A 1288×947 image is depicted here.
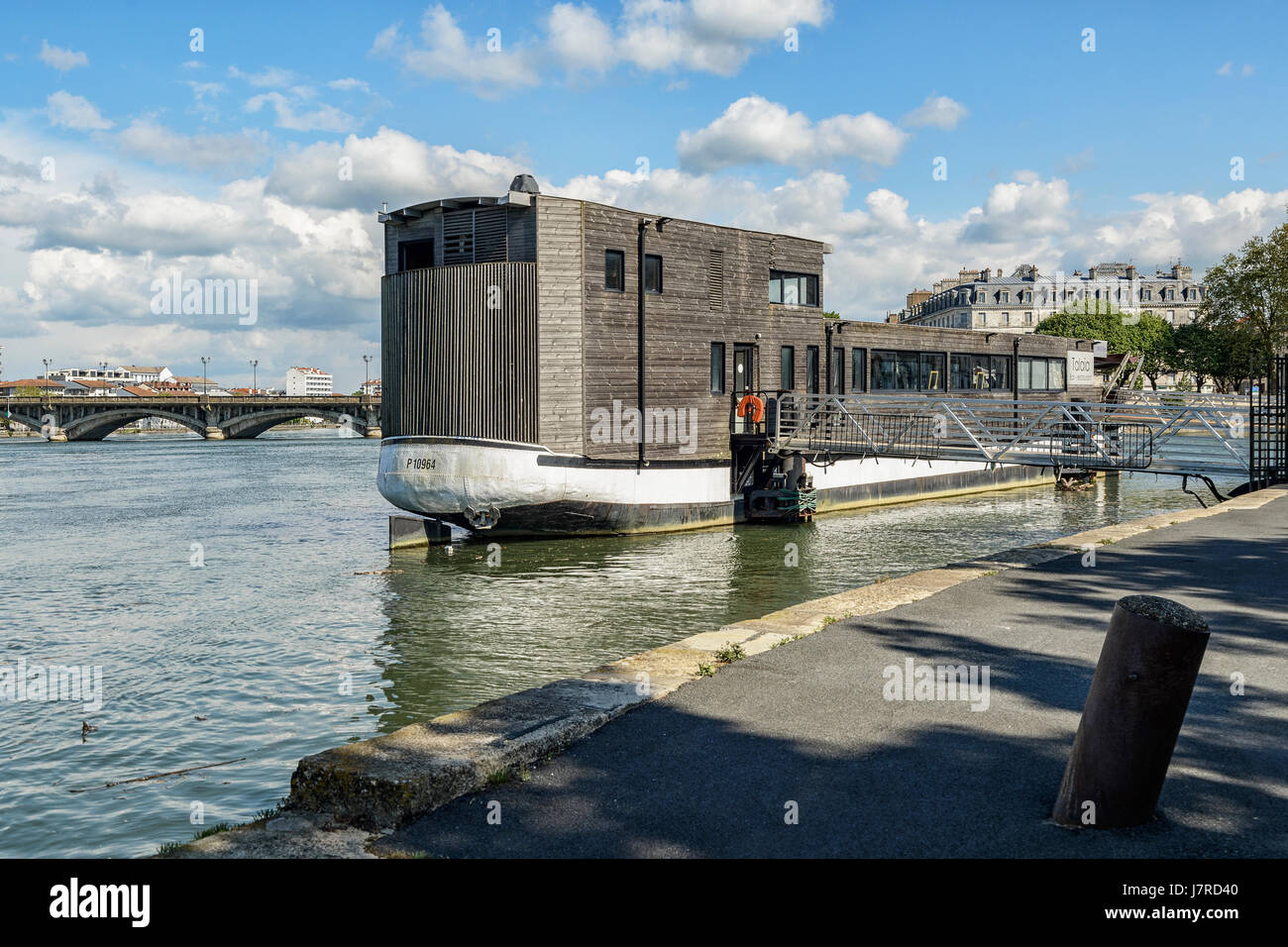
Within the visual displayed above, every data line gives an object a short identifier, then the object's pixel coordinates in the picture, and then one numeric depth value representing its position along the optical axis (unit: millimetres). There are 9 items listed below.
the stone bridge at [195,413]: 99250
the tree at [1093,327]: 99688
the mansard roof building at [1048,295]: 139625
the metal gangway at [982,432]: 20047
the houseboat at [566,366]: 24844
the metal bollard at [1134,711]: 4898
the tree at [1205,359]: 80062
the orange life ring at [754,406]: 30125
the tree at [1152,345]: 98338
